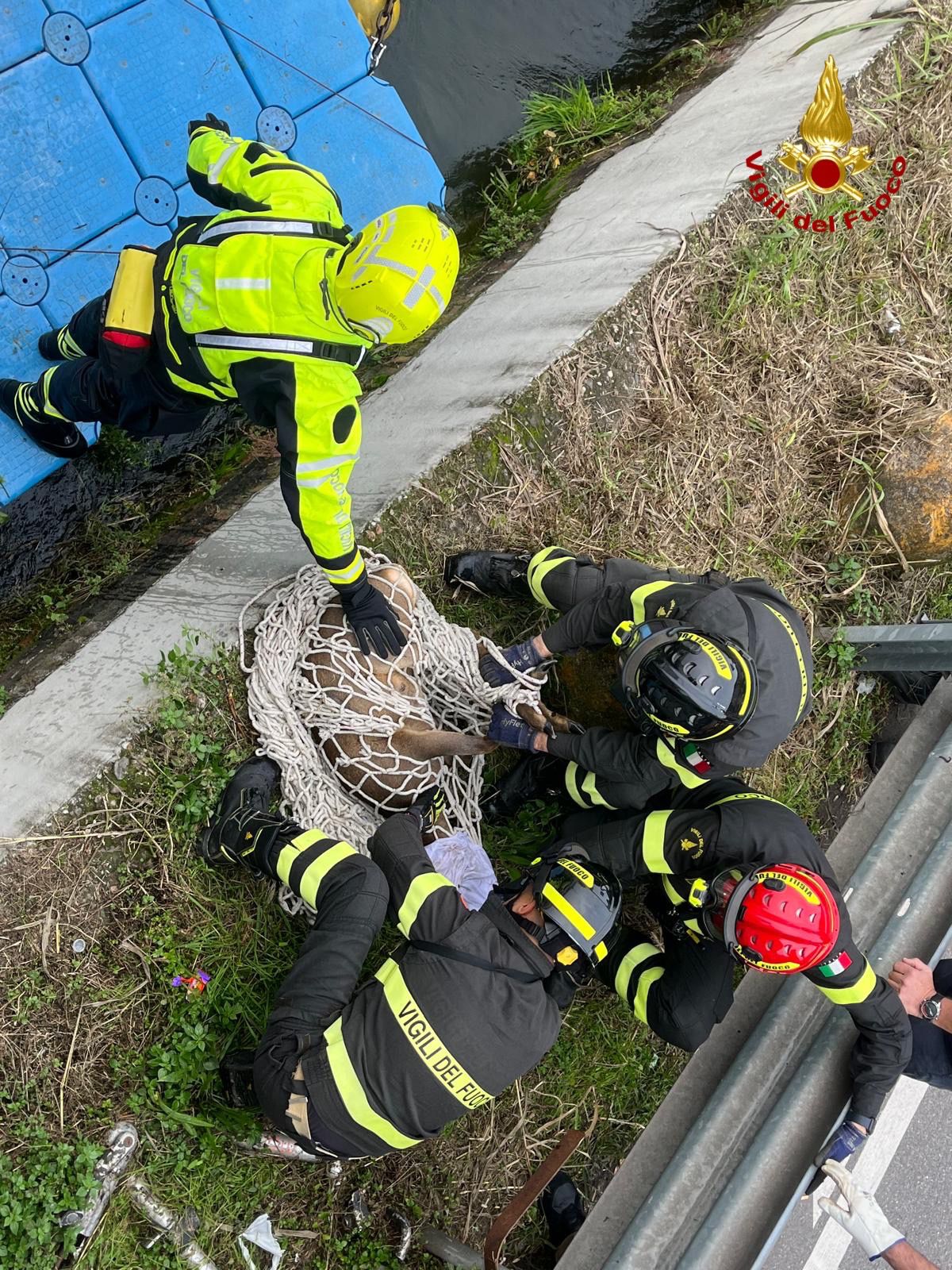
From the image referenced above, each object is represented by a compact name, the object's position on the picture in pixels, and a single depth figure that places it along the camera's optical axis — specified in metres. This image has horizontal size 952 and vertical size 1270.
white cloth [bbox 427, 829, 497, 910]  2.96
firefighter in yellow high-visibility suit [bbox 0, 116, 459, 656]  2.09
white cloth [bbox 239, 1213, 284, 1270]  2.81
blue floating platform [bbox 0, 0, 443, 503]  3.12
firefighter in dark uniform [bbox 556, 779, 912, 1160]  2.57
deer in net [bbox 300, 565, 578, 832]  2.83
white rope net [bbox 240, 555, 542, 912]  2.84
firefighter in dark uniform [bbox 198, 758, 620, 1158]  2.48
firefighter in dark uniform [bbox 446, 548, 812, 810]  2.45
